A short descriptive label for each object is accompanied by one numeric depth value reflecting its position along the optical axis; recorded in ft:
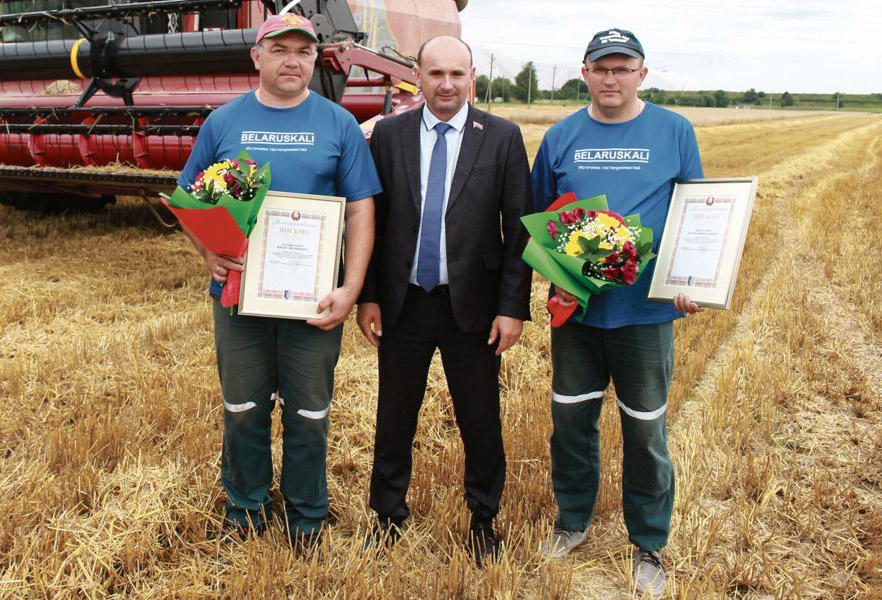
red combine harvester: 18.28
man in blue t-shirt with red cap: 8.23
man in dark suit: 8.43
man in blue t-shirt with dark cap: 8.14
